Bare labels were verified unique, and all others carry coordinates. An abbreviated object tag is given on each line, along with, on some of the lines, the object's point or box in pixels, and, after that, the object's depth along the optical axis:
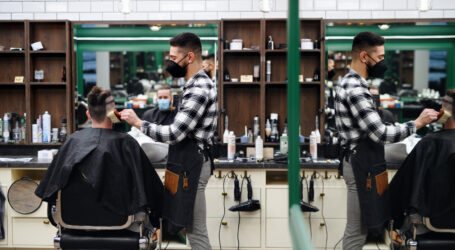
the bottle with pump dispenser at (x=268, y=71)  5.04
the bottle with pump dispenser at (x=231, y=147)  4.65
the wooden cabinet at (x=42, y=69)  5.27
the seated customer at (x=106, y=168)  2.77
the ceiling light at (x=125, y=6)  4.79
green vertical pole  0.97
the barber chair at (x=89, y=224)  2.73
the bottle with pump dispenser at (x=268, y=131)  4.98
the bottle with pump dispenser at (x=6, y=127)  5.16
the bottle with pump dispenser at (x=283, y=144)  4.59
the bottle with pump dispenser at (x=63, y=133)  5.21
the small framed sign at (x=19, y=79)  5.24
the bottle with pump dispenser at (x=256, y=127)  5.04
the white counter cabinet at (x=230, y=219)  4.38
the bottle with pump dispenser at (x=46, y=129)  5.20
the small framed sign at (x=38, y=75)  5.27
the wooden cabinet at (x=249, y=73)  5.07
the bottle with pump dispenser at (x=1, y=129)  5.21
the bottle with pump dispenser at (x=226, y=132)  4.92
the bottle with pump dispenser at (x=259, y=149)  4.50
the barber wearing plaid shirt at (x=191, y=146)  2.70
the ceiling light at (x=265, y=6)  4.56
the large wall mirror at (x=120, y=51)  5.31
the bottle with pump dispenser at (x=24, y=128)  5.18
